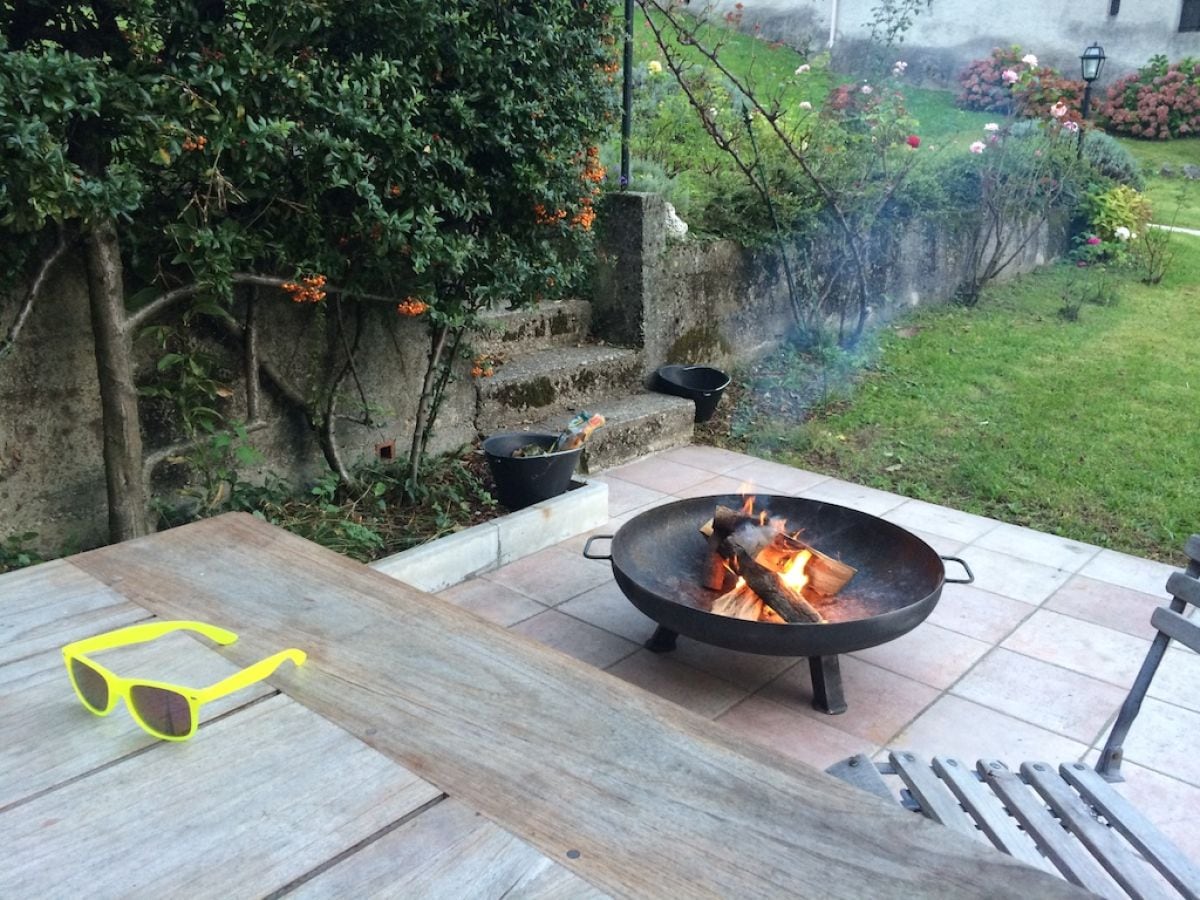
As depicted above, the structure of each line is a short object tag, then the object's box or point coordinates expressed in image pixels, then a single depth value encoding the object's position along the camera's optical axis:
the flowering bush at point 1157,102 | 13.22
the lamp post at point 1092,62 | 9.13
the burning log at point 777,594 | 2.66
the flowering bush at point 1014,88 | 9.22
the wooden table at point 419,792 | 0.96
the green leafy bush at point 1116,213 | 8.34
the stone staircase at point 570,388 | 4.54
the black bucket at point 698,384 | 5.19
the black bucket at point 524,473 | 3.83
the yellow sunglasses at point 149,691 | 1.16
